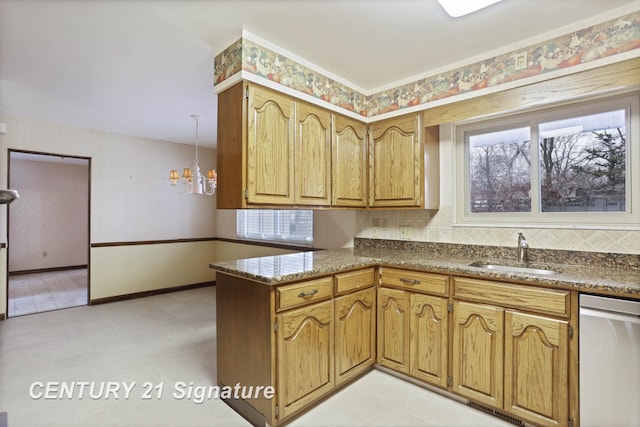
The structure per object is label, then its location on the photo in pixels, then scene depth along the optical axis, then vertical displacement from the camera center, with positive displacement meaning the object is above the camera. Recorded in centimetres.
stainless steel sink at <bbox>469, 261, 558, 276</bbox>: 204 -37
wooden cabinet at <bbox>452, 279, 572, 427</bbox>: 176 -83
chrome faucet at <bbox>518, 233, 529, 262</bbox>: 233 -26
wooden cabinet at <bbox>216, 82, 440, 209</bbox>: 216 +45
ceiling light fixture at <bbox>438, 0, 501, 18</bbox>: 172 +113
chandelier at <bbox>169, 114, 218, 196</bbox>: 370 +42
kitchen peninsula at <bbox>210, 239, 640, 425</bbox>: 178 -71
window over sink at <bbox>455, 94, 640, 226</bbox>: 213 +36
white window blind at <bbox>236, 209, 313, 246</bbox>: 414 -17
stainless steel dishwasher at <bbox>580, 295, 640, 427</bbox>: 157 -74
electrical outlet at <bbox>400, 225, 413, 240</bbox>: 303 -17
